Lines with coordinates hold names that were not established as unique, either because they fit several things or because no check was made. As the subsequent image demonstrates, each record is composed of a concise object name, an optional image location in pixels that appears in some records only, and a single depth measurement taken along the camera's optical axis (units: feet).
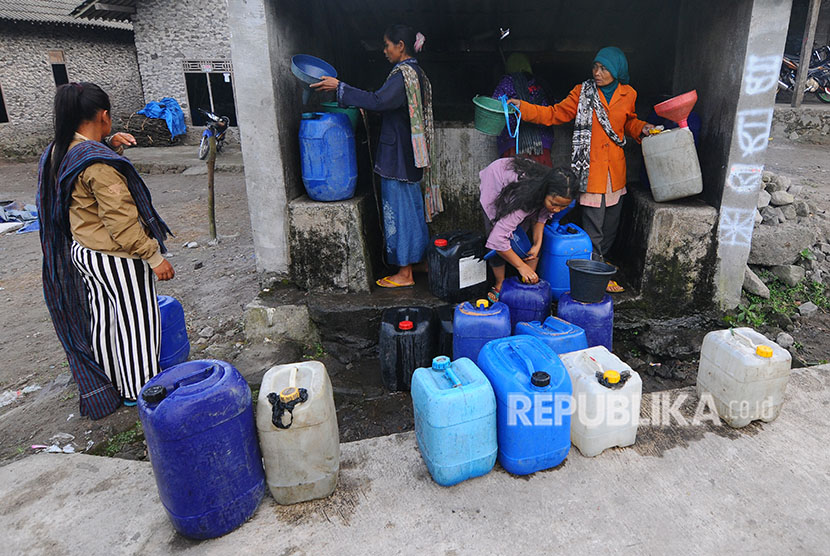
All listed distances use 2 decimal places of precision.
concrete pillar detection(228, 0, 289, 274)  11.90
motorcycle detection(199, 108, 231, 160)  24.03
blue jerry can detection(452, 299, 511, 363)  10.49
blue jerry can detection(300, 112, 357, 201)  12.69
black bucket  10.69
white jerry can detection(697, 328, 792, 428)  9.14
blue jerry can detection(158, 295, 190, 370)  11.69
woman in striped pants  9.50
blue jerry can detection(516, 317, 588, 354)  9.91
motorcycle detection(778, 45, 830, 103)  39.75
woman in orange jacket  12.79
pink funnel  11.96
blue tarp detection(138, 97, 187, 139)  44.14
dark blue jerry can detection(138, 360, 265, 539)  6.86
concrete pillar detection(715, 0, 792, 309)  11.60
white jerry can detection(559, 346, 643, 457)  8.63
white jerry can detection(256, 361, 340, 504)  7.46
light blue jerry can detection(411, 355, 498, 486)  7.81
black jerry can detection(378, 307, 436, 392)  11.17
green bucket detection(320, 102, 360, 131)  13.35
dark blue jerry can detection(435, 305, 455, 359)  11.44
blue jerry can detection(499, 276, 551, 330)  11.57
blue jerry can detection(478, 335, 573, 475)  8.02
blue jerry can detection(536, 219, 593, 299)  12.37
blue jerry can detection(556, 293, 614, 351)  11.04
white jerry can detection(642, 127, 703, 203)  12.43
